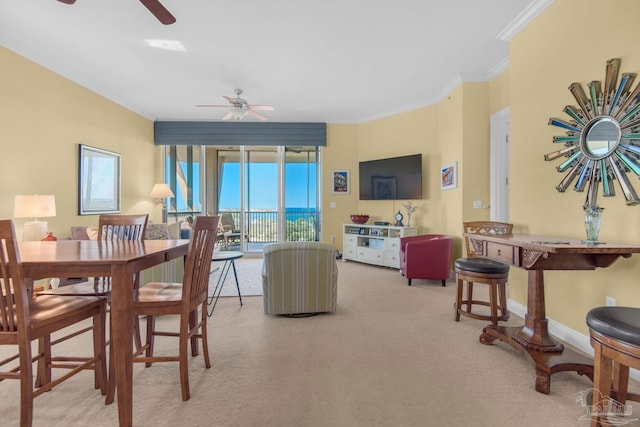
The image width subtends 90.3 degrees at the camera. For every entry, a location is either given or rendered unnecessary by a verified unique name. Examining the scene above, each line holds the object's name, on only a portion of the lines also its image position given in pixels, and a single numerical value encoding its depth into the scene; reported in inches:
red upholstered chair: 171.9
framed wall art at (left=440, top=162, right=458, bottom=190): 183.9
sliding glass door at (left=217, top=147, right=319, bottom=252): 273.9
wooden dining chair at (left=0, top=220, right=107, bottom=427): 52.9
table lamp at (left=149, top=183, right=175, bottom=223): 238.7
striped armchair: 120.1
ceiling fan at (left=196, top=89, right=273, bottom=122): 180.9
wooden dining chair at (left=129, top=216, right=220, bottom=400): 70.9
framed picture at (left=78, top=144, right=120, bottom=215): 181.2
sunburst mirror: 79.7
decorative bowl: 242.5
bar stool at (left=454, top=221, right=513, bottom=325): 104.3
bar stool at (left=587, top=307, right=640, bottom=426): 51.4
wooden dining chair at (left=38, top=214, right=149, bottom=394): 99.0
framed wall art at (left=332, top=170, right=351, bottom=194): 266.4
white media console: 213.0
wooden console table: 71.2
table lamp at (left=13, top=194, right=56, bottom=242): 129.0
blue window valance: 261.9
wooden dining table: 57.1
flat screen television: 220.4
